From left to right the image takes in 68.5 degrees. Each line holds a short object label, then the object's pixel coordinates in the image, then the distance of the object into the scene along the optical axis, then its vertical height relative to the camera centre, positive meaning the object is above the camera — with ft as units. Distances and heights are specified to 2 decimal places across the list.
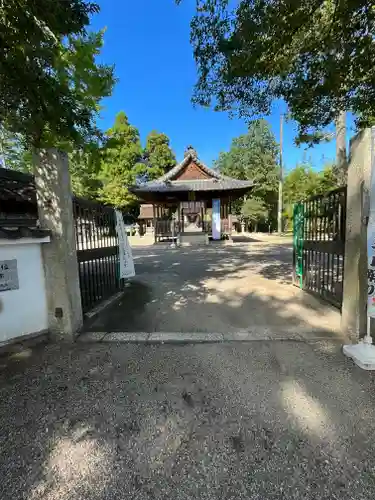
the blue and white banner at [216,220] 54.80 +0.75
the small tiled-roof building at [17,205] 9.13 +1.24
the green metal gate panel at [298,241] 17.10 -1.30
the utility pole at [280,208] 78.33 +3.98
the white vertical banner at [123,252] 17.80 -1.68
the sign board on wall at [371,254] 8.20 -1.03
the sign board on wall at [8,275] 9.06 -1.50
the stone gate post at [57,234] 9.93 -0.19
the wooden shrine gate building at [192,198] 52.95 +5.44
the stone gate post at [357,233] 8.68 -0.46
